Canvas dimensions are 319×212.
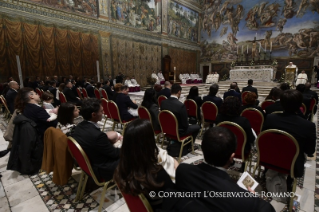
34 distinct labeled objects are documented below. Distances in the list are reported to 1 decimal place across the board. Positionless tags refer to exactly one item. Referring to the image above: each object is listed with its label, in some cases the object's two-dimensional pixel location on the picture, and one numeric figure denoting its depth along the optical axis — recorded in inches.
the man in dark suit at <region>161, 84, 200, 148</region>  123.6
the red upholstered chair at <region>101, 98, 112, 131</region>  185.3
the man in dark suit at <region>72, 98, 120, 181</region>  71.6
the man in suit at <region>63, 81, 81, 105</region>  237.6
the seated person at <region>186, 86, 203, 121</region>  182.2
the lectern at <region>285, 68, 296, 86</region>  460.8
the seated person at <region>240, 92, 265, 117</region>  127.7
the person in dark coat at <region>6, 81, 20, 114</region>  184.2
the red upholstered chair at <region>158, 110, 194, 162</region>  118.2
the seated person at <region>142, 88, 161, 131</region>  142.9
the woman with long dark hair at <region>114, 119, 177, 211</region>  44.9
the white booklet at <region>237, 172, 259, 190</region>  48.4
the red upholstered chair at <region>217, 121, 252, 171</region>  89.4
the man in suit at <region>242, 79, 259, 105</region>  228.5
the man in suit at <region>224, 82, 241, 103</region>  192.5
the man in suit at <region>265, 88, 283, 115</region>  124.4
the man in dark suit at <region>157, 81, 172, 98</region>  227.0
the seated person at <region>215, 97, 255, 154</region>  92.7
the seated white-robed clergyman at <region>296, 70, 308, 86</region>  458.3
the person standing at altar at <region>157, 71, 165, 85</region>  613.4
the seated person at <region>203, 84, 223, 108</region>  163.8
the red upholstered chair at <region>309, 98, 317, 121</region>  177.2
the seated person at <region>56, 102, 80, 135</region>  89.2
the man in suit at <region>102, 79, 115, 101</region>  264.4
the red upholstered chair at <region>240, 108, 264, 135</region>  122.5
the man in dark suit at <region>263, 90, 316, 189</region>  76.5
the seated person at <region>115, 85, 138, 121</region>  167.8
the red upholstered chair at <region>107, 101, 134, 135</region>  165.0
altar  519.5
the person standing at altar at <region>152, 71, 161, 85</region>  594.2
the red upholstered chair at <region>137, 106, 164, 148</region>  138.0
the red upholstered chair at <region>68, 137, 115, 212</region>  67.3
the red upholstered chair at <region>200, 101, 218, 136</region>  155.8
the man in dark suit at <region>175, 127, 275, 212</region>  33.8
